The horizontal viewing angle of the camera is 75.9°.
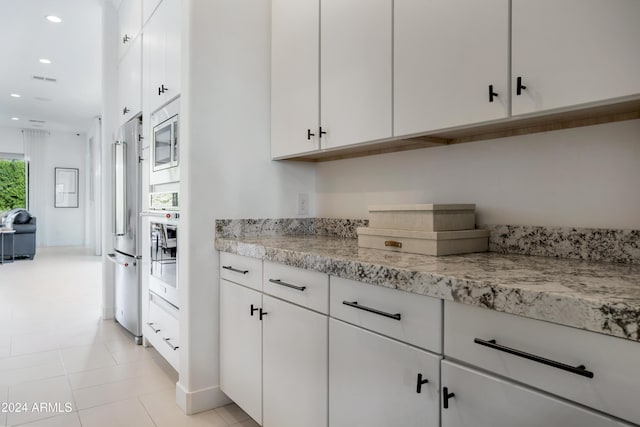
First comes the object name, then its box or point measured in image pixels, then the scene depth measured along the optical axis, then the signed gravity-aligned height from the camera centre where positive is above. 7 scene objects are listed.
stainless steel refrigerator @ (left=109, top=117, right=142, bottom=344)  3.14 -0.16
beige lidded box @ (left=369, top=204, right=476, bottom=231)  1.49 -0.03
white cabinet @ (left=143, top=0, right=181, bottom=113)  2.30 +0.93
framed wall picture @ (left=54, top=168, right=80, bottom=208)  10.46 +0.46
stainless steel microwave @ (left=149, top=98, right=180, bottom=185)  2.32 +0.38
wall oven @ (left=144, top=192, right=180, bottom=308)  2.34 -0.24
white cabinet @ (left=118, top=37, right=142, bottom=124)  3.06 +0.99
